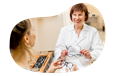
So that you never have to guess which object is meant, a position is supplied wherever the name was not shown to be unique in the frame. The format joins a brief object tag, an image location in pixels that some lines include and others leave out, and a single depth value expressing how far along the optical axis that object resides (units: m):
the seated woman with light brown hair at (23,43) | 0.97
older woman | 0.96
